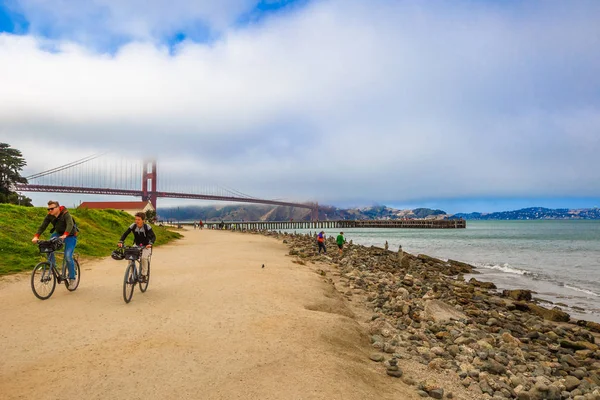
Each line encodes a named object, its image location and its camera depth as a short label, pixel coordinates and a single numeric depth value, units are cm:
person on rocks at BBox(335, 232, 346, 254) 2631
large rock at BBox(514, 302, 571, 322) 1244
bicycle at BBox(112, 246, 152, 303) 863
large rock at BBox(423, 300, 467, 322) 1026
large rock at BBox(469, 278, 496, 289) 1839
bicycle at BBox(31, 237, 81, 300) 854
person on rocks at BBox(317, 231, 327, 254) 2655
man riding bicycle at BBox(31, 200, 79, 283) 888
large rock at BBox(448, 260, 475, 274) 2509
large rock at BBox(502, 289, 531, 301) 1562
